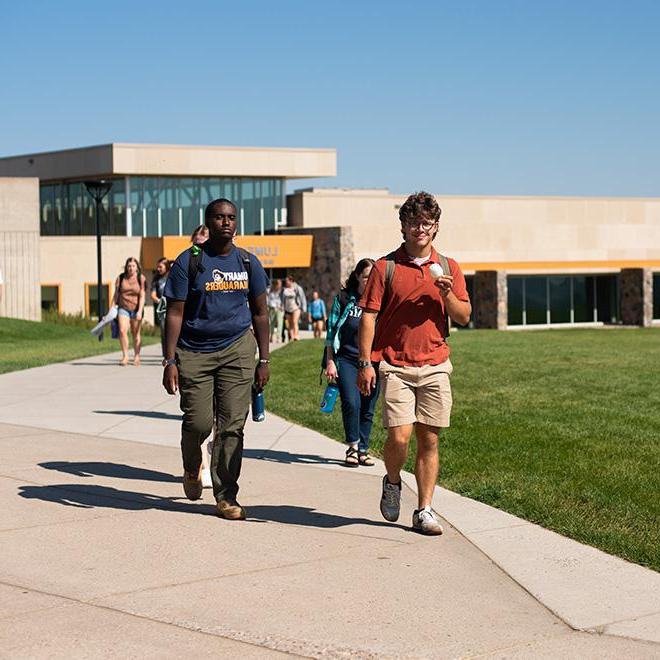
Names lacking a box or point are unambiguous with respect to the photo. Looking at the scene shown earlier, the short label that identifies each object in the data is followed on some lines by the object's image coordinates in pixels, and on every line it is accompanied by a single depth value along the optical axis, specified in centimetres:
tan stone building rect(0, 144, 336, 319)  4953
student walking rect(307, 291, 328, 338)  4020
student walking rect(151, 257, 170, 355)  1817
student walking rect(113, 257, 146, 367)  2130
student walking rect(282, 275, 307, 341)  3578
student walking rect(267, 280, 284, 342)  3550
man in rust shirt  788
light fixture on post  3941
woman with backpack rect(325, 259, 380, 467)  1108
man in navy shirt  842
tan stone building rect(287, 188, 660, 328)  5862
